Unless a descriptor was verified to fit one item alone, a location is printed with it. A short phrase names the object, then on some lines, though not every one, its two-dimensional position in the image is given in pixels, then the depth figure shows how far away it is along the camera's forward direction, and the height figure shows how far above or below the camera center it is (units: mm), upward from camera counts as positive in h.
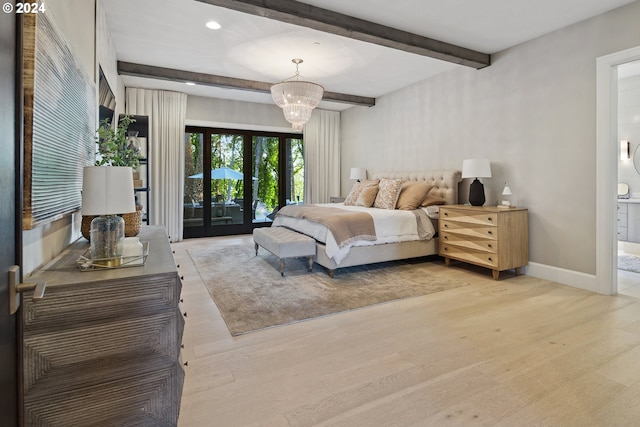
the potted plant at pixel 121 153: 2125 +404
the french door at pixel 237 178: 6523 +732
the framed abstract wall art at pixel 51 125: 1185 +386
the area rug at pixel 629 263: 4055 -618
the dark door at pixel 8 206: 724 +16
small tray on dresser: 1330 -203
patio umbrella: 6547 +796
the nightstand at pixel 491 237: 3570 -251
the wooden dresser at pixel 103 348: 1096 -479
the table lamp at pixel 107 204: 1362 +37
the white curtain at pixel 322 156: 7133 +1249
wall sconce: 5527 +1089
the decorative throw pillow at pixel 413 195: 4566 +263
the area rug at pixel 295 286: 2714 -742
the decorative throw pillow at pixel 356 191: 5432 +370
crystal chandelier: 4070 +1453
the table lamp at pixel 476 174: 3924 +482
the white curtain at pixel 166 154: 5703 +1051
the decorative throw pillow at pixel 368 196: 5102 +275
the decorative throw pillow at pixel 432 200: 4594 +195
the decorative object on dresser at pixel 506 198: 3873 +199
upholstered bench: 3729 -360
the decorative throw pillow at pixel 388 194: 4734 +286
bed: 3758 -259
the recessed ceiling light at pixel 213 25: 3359 +1922
